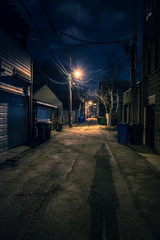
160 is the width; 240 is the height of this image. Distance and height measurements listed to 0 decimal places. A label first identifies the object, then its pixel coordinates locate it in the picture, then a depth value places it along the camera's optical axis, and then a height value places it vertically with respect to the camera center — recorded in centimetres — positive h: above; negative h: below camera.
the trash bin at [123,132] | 960 -84
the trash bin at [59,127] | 1682 -90
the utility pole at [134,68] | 926 +330
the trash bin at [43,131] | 1092 -90
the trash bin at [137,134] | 925 -91
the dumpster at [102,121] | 2834 -30
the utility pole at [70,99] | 2136 +293
